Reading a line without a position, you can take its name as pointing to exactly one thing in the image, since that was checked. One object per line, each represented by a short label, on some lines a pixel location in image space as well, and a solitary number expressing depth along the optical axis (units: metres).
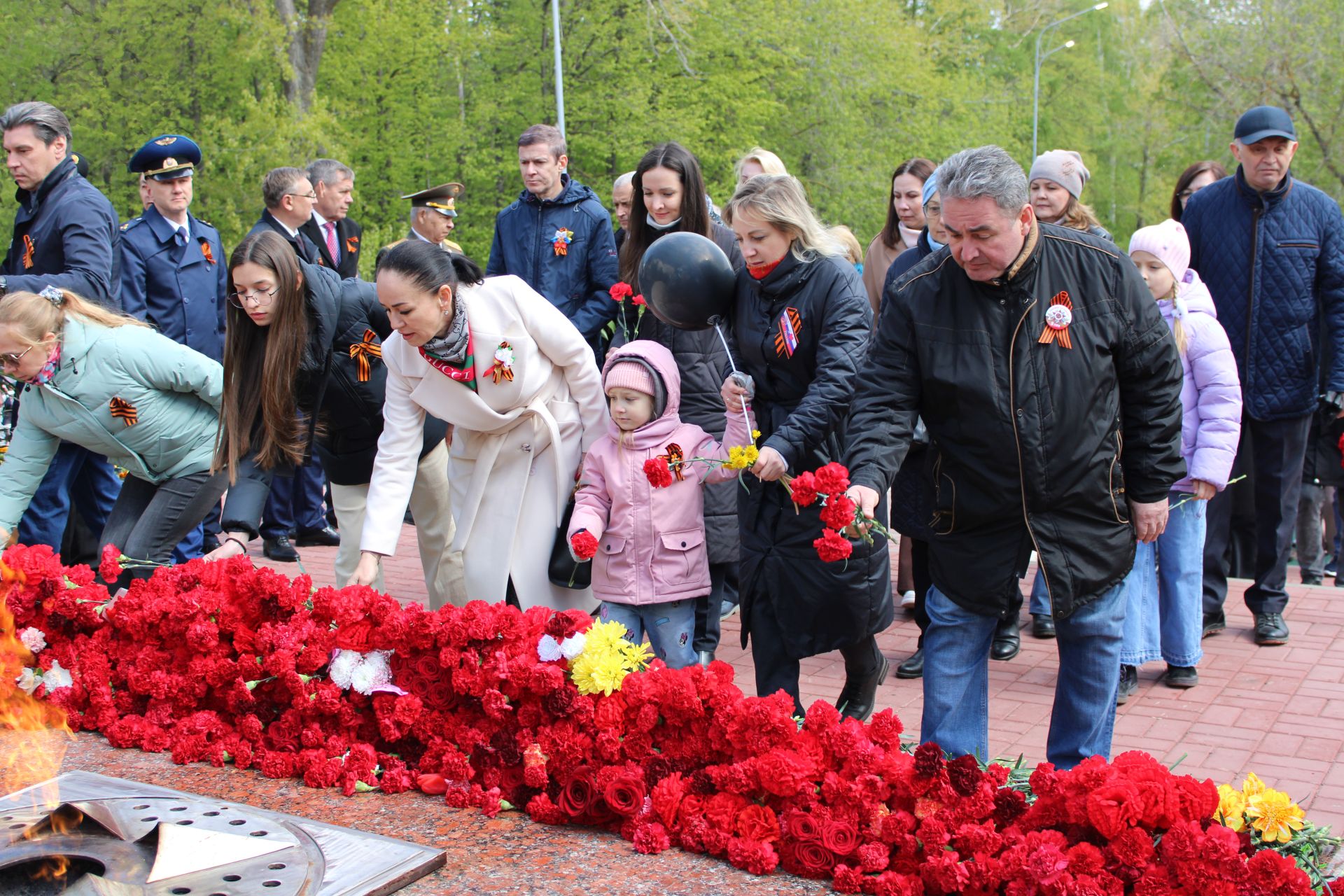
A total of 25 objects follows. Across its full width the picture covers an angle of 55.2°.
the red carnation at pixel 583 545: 4.00
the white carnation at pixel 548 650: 3.34
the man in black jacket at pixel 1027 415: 3.10
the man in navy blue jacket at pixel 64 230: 6.04
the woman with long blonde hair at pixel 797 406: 3.88
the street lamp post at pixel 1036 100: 35.44
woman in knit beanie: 5.32
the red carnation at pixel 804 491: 3.10
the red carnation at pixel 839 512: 3.04
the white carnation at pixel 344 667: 3.57
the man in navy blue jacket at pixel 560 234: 6.85
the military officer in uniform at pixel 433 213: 8.27
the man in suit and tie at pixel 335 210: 8.18
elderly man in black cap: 5.61
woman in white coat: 4.33
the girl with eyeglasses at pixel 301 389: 4.51
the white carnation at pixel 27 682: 4.04
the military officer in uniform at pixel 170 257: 7.20
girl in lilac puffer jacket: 4.82
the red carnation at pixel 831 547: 3.01
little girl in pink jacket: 4.26
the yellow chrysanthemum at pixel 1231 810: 2.55
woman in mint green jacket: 4.80
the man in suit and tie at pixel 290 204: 7.48
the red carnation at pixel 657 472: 3.97
